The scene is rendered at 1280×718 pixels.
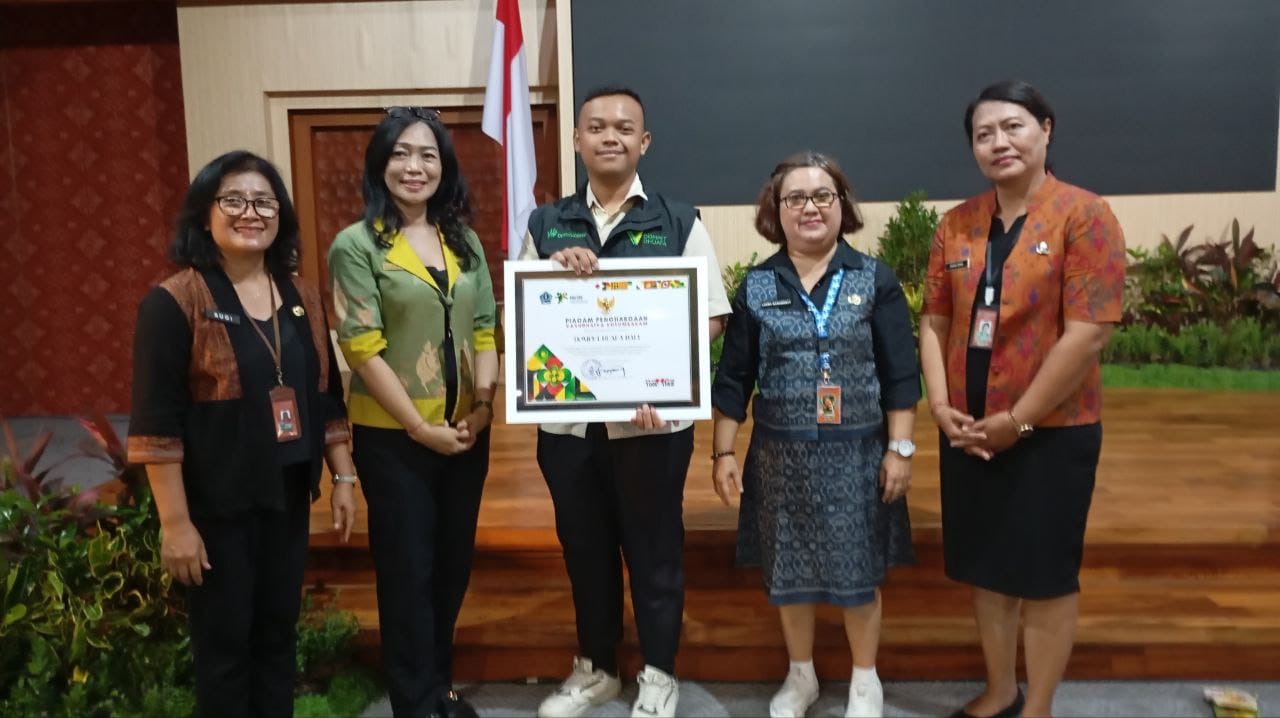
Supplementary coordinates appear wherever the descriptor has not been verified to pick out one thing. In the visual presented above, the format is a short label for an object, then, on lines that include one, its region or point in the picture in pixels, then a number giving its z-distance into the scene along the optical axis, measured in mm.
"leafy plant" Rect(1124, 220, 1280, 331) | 5066
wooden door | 5211
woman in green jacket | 1840
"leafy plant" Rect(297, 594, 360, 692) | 2287
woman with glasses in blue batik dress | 1938
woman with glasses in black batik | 1577
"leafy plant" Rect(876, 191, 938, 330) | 5040
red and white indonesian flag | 4742
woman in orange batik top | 1788
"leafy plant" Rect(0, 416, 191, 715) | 1967
